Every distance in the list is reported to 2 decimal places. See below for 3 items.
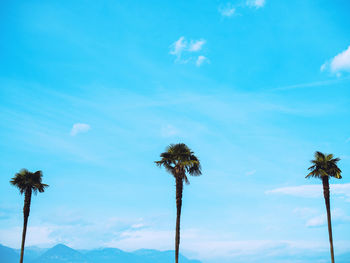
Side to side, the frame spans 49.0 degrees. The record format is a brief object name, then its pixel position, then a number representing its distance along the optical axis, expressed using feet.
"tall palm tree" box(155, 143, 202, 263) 160.04
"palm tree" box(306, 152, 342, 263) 184.44
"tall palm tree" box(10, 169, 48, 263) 202.08
